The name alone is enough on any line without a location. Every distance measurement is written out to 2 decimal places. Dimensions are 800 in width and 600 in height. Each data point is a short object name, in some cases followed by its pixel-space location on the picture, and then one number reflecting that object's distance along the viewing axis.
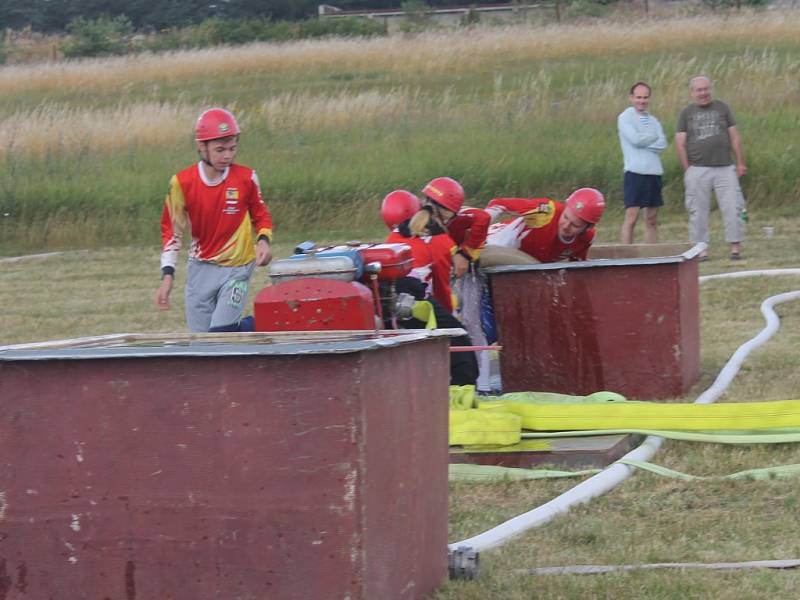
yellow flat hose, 14.16
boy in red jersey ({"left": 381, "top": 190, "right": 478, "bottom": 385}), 15.70
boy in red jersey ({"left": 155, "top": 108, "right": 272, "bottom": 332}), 16.08
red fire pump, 12.30
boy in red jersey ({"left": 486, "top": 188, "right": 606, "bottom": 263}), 17.58
